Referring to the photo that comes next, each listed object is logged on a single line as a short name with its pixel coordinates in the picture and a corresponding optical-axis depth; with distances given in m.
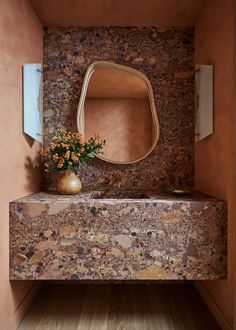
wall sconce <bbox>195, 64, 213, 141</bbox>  1.98
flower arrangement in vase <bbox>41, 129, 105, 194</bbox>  2.00
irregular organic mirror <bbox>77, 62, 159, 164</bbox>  2.39
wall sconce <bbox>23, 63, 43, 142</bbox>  1.97
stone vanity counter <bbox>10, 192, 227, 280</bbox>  1.72
